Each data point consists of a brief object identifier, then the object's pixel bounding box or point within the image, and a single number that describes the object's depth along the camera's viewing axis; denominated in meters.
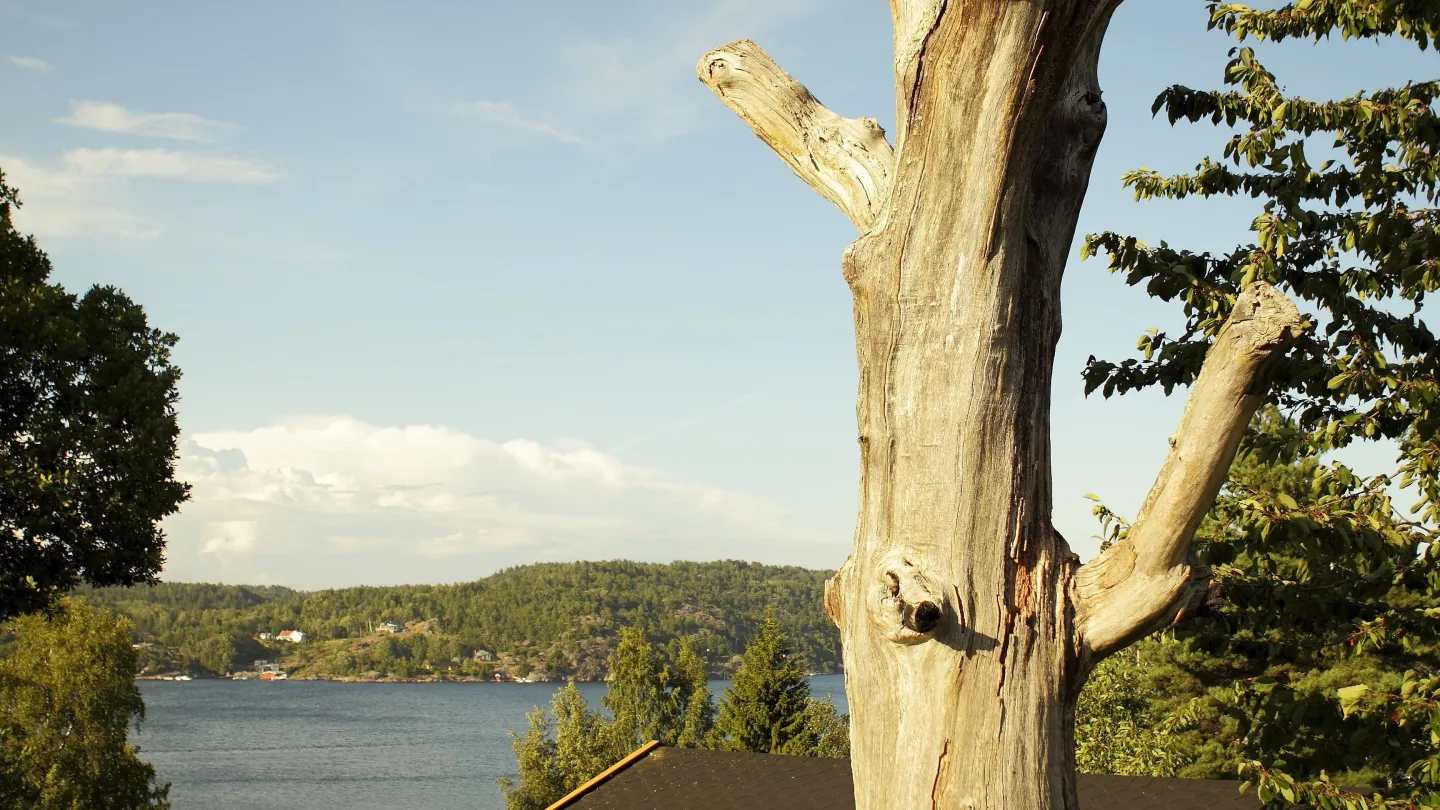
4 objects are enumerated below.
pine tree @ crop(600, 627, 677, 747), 44.72
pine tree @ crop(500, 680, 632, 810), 40.22
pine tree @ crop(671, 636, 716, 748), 45.34
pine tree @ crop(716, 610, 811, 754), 33.22
